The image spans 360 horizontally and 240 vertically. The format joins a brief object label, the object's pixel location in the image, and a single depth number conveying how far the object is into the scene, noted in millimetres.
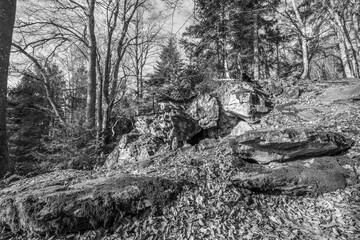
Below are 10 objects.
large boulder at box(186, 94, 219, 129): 6969
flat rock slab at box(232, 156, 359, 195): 2930
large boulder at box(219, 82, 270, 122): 6578
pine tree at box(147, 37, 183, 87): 8758
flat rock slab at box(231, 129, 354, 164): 3502
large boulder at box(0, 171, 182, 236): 2154
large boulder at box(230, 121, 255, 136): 6440
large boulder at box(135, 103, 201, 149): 6223
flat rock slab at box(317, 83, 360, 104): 5892
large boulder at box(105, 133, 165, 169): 5727
